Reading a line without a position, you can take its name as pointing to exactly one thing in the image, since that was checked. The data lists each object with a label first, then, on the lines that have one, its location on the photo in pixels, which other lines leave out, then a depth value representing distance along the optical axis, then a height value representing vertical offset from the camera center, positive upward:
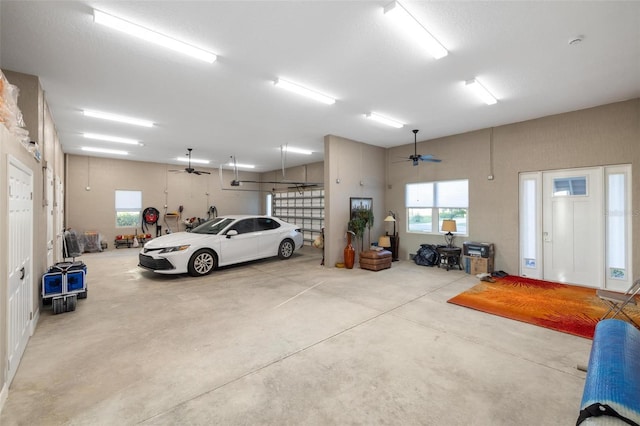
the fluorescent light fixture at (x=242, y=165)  11.18 +2.03
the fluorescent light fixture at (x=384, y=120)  5.48 +1.96
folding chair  3.05 -1.03
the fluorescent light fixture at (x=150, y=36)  2.60 +1.88
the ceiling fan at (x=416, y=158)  5.95 +1.20
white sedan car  5.51 -0.74
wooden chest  6.39 -1.13
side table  6.41 -1.06
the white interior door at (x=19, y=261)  2.25 -0.45
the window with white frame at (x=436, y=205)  6.87 +0.20
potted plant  6.86 -0.22
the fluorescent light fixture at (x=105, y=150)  8.20 +1.98
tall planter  6.60 -1.08
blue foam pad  1.21 -0.85
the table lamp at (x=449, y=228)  6.49 -0.39
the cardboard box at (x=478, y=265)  6.03 -1.19
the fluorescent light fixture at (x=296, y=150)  8.43 +2.02
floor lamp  7.70 -0.99
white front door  5.03 -0.29
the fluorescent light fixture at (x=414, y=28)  2.52 +1.89
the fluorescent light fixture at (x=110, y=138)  6.79 +1.96
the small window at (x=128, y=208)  9.81 +0.20
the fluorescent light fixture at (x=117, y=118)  5.22 +1.94
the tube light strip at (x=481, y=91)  4.01 +1.92
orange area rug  3.50 -1.42
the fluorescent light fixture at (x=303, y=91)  4.04 +1.94
